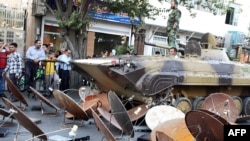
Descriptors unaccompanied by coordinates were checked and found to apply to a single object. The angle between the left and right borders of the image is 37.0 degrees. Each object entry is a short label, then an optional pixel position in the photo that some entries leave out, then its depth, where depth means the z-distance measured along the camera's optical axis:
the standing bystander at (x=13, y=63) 10.47
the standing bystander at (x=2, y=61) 10.42
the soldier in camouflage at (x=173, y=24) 12.64
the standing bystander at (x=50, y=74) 11.55
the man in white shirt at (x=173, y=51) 10.45
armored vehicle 8.11
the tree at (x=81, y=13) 12.64
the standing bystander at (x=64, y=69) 11.94
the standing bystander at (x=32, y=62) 11.22
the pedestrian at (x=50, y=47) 16.23
